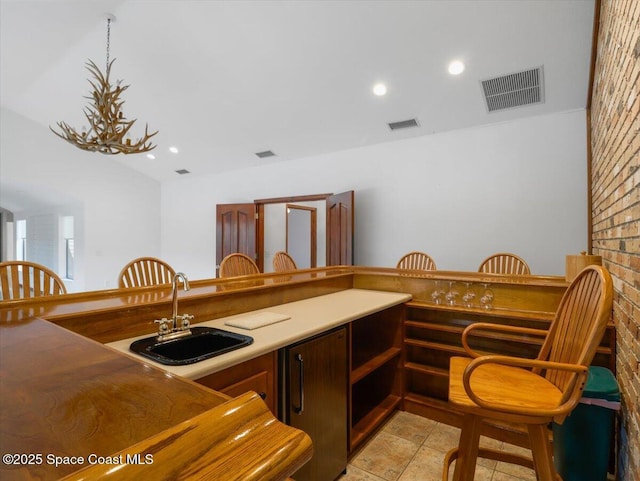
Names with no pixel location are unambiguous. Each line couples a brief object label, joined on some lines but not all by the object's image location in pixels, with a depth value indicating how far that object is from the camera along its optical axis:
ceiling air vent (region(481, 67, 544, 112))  3.18
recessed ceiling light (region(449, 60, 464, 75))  3.14
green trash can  1.56
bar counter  0.38
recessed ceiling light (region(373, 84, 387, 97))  3.60
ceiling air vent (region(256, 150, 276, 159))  5.51
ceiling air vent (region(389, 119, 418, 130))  4.13
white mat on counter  1.65
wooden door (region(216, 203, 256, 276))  5.95
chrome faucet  1.41
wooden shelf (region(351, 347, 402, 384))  2.01
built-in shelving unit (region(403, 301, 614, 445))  2.14
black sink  1.28
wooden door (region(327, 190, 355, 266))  4.60
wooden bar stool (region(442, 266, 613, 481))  1.16
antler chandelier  3.12
